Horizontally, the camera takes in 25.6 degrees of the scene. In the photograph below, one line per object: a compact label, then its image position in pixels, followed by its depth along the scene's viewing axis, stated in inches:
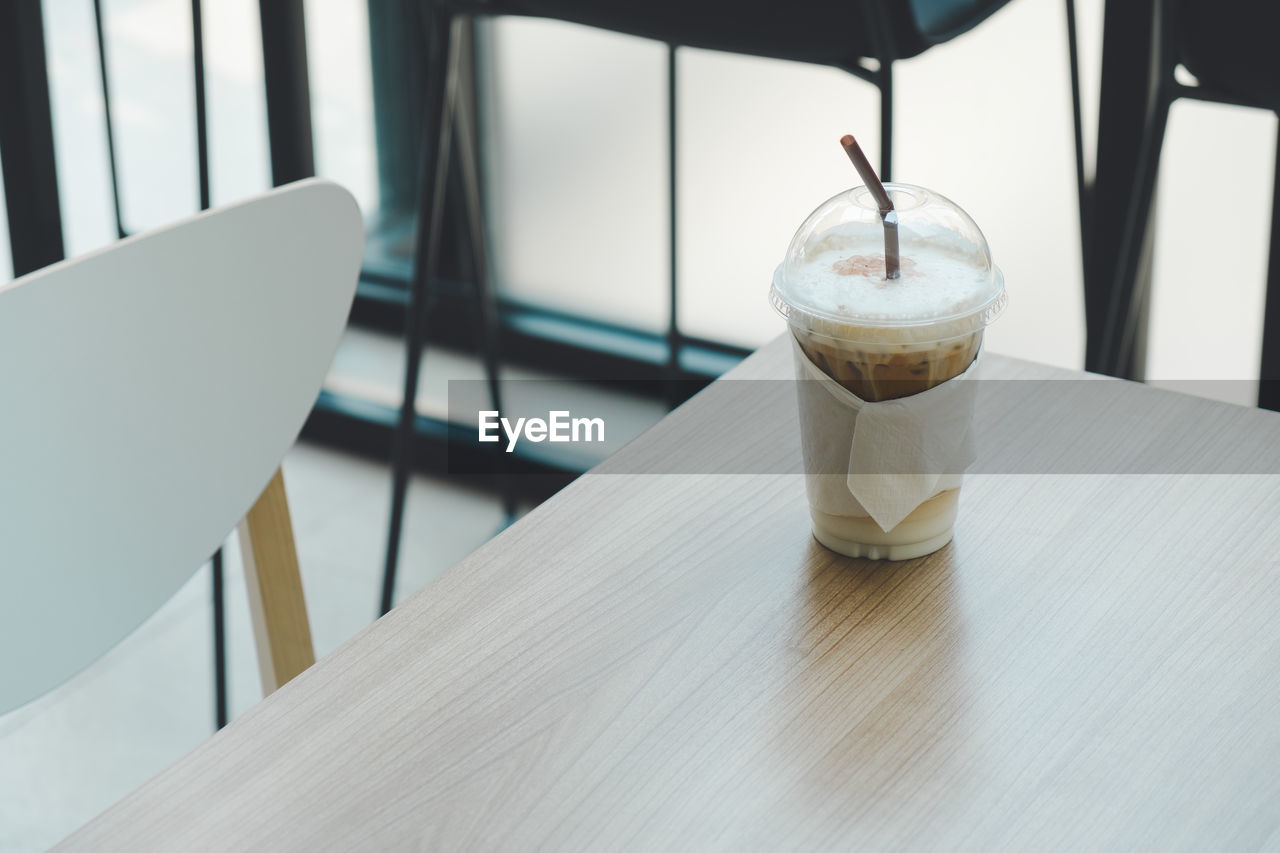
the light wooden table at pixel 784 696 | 41.9
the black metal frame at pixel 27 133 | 80.5
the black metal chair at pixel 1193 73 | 62.8
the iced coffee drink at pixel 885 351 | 46.2
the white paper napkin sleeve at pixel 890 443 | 46.8
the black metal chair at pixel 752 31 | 62.7
